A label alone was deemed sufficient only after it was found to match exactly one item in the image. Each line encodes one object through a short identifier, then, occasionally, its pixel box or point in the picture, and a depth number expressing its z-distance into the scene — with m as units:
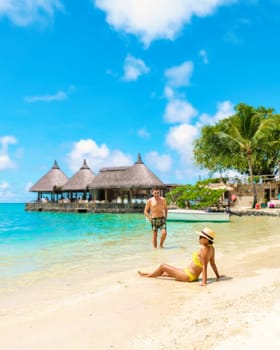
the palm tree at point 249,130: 25.55
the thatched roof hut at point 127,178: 31.03
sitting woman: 4.42
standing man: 7.79
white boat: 16.98
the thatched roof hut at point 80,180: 36.94
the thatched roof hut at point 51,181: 40.44
